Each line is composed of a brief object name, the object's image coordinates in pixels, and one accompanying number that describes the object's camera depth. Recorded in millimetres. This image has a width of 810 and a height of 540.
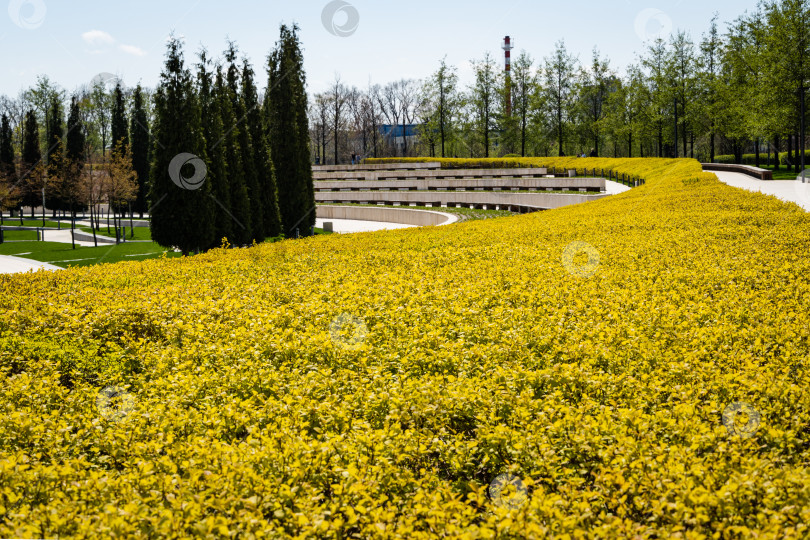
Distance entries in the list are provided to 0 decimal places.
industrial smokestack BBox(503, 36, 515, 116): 64750
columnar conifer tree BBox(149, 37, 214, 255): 24859
